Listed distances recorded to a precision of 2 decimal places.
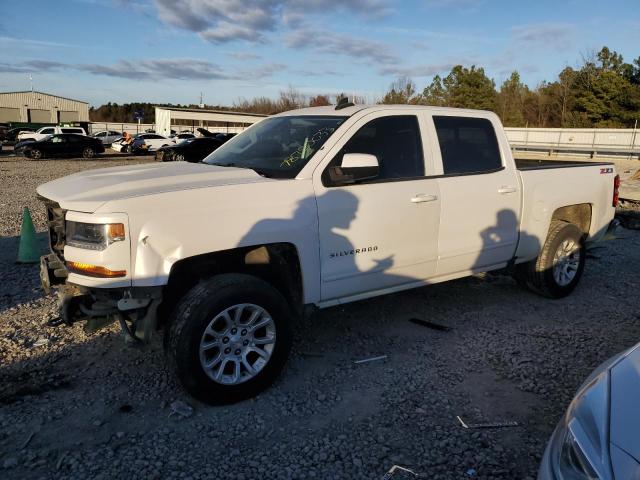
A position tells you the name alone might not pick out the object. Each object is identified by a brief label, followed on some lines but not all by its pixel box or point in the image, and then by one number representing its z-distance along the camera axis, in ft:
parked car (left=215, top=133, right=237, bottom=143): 93.28
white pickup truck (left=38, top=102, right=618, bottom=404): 10.61
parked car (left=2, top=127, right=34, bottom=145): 129.94
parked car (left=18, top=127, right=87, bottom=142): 117.71
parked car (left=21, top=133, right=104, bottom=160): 88.84
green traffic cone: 21.81
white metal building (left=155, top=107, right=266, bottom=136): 189.98
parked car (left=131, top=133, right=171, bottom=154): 110.52
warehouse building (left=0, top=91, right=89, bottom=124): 217.56
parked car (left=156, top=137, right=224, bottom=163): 81.51
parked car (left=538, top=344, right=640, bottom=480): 5.87
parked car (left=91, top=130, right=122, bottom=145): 136.46
